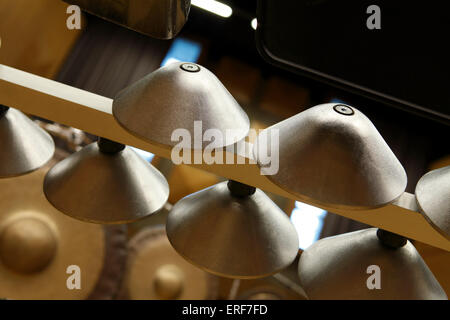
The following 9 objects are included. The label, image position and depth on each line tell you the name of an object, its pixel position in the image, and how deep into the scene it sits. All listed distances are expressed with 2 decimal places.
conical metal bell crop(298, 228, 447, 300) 0.71
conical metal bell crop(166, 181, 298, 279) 0.73
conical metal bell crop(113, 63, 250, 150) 0.57
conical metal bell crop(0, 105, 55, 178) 0.86
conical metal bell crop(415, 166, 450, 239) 0.57
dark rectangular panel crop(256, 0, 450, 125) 0.36
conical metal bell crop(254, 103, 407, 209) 0.52
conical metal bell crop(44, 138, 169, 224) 0.79
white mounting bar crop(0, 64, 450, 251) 0.70
